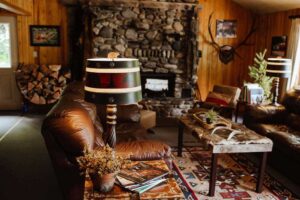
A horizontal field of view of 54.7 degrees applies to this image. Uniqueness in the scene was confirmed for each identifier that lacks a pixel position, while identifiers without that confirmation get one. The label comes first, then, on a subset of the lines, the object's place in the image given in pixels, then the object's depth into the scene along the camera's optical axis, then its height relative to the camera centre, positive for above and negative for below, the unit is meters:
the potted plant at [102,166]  1.72 -0.72
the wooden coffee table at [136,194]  1.76 -0.90
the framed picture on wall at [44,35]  6.29 +0.15
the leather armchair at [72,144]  2.18 -0.79
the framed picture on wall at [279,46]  5.89 +0.12
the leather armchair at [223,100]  5.14 -0.92
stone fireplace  5.84 +0.13
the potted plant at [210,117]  3.54 -0.83
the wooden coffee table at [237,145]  2.95 -0.97
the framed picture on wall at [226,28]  6.74 +0.49
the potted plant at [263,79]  5.51 -0.52
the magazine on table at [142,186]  1.81 -0.87
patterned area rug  3.04 -1.49
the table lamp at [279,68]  4.63 -0.25
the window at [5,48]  6.31 -0.16
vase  1.75 -0.82
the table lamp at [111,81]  1.77 -0.22
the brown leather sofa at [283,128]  3.34 -1.04
